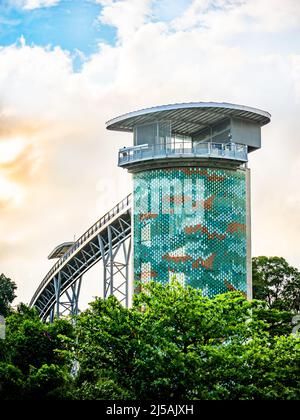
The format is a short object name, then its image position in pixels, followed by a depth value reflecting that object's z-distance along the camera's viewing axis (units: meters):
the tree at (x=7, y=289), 100.15
